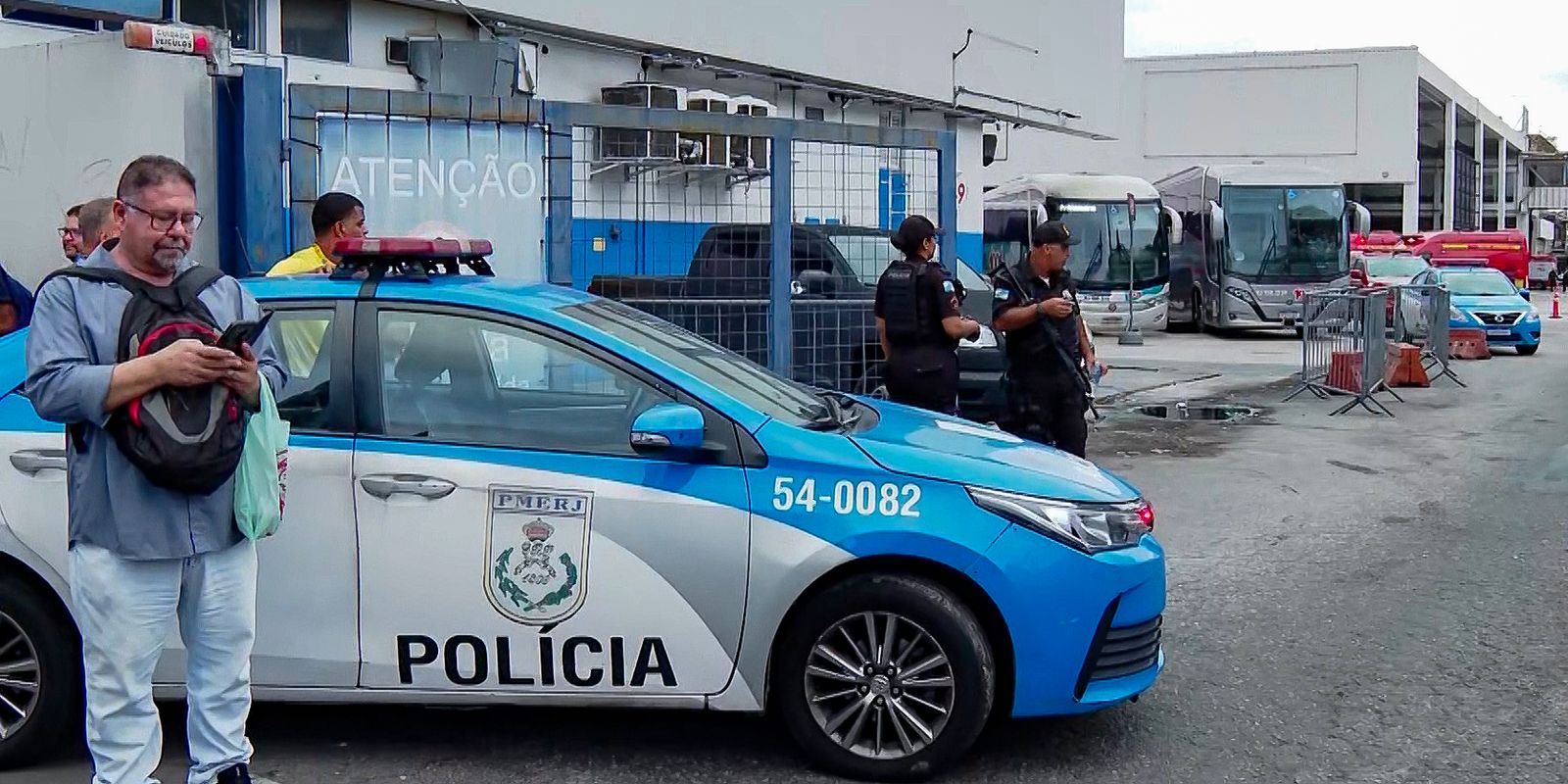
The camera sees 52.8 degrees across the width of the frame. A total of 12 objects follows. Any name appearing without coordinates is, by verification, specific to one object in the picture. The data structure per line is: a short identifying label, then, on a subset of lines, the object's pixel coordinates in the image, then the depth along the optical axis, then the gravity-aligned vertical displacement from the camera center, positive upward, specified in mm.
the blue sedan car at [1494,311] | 24844 -376
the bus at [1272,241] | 29406 +876
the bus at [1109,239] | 28781 +906
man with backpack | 4012 -420
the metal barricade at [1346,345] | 16672 -627
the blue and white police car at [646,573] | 4953 -892
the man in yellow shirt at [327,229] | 6668 +270
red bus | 44781 +1093
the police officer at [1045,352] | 8344 -333
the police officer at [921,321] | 8188 -167
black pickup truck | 9906 -31
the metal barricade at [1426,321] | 20375 -460
